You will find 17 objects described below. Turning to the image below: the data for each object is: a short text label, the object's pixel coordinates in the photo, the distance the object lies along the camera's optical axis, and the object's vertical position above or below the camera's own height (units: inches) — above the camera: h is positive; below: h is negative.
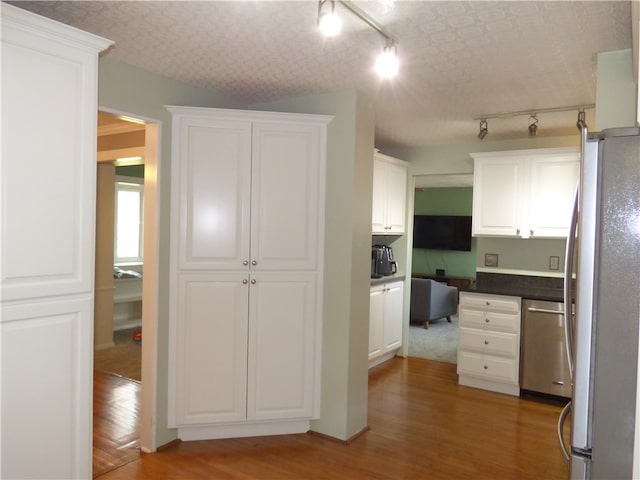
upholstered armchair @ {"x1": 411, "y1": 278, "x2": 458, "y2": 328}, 261.3 -37.1
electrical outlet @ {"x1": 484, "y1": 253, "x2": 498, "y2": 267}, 192.4 -9.8
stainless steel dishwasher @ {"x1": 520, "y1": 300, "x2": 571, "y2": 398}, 158.4 -38.7
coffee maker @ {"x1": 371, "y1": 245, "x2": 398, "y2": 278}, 204.2 -13.1
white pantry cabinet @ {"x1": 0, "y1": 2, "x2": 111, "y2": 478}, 68.4 -3.0
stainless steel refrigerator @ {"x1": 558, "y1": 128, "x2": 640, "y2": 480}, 56.8 -8.4
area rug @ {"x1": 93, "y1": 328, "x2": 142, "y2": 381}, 181.9 -55.1
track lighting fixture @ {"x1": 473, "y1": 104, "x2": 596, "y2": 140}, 133.3 +36.6
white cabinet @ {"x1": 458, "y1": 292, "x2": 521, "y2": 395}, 165.9 -38.3
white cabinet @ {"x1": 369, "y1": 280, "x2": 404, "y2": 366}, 188.7 -36.5
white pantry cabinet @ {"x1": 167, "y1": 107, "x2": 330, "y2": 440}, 120.2 -10.7
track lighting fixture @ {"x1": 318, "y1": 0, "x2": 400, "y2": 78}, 69.9 +33.3
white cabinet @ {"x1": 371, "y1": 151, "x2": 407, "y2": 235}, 191.2 +15.8
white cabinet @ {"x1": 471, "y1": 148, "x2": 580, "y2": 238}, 165.6 +16.2
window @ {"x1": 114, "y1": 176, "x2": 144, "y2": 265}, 260.5 +3.4
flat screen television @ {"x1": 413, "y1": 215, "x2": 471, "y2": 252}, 345.7 +1.5
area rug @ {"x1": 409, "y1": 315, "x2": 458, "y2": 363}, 215.3 -54.1
